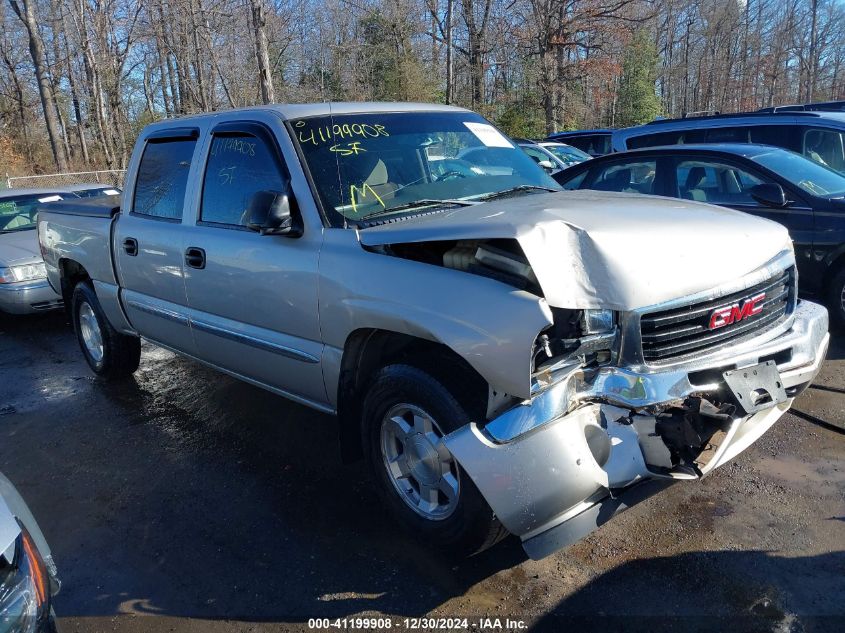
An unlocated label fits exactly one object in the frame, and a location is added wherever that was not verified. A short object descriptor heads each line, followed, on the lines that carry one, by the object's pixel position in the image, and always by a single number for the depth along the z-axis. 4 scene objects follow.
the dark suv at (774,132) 8.75
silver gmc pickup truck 2.55
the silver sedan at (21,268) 7.85
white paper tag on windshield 4.34
